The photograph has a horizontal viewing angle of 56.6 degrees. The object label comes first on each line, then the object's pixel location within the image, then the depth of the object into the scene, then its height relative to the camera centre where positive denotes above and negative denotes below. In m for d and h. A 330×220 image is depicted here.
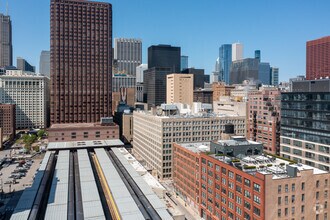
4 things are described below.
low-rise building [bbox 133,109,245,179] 136.00 -14.86
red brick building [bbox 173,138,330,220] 68.56 -21.25
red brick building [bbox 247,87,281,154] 149.88 -9.80
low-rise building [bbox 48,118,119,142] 179.09 -20.23
